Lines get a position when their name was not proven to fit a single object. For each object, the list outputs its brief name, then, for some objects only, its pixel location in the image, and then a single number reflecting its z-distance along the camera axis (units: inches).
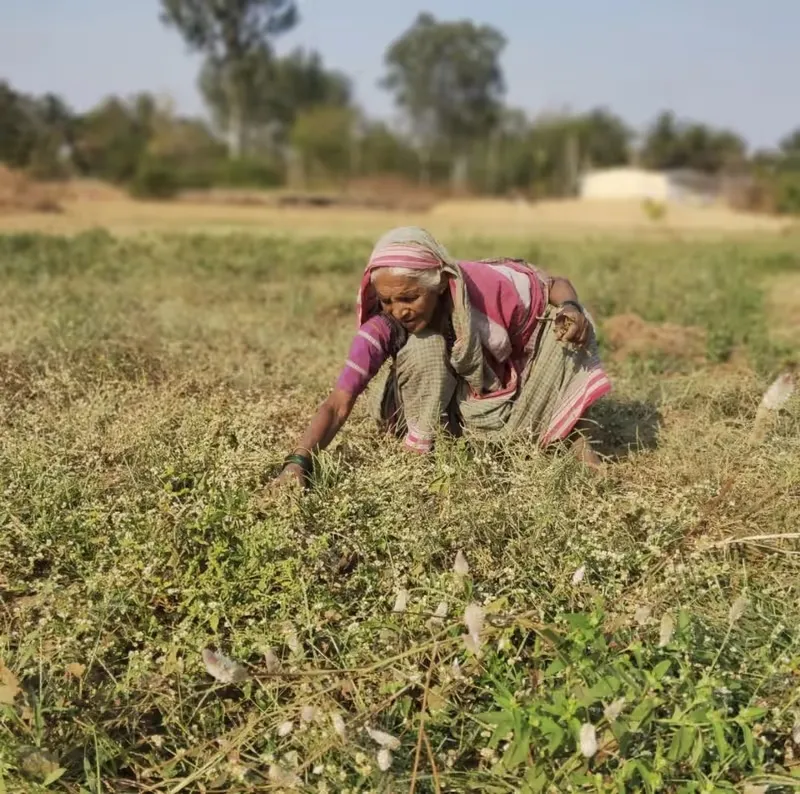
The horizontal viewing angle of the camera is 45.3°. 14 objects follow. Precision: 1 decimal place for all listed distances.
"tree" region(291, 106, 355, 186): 1820.9
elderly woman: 117.8
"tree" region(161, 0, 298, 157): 1998.0
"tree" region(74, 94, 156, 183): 1499.8
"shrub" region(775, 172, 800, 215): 1362.0
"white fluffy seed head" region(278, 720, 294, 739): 76.2
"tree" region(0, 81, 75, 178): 1437.0
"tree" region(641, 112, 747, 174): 2118.6
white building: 1907.0
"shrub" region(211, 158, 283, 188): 1615.4
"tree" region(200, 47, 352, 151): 2079.2
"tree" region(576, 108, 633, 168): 2183.8
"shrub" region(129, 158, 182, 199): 1384.1
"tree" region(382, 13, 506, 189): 2279.8
